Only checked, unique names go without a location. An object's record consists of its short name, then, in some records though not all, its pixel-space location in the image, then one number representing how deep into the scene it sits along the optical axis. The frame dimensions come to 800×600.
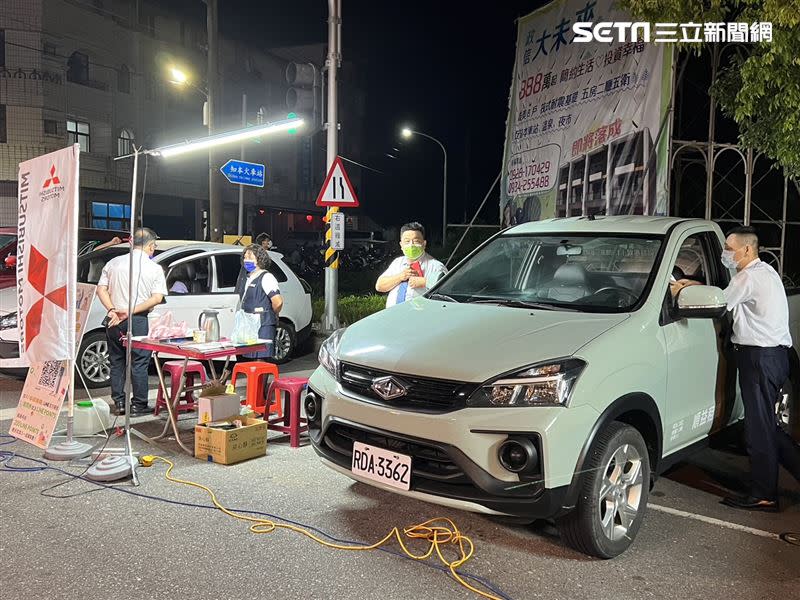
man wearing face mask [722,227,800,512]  4.30
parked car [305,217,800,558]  3.27
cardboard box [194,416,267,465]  5.06
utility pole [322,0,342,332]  11.01
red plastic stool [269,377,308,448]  5.58
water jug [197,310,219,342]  5.73
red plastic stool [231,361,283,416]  6.21
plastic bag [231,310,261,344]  5.91
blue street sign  13.78
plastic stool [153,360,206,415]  6.26
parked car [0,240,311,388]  7.43
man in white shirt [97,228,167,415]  6.42
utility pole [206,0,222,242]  14.66
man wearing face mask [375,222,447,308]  5.87
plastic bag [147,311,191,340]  5.86
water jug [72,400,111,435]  5.75
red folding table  5.36
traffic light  9.48
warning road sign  9.98
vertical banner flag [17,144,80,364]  4.74
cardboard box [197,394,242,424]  5.45
